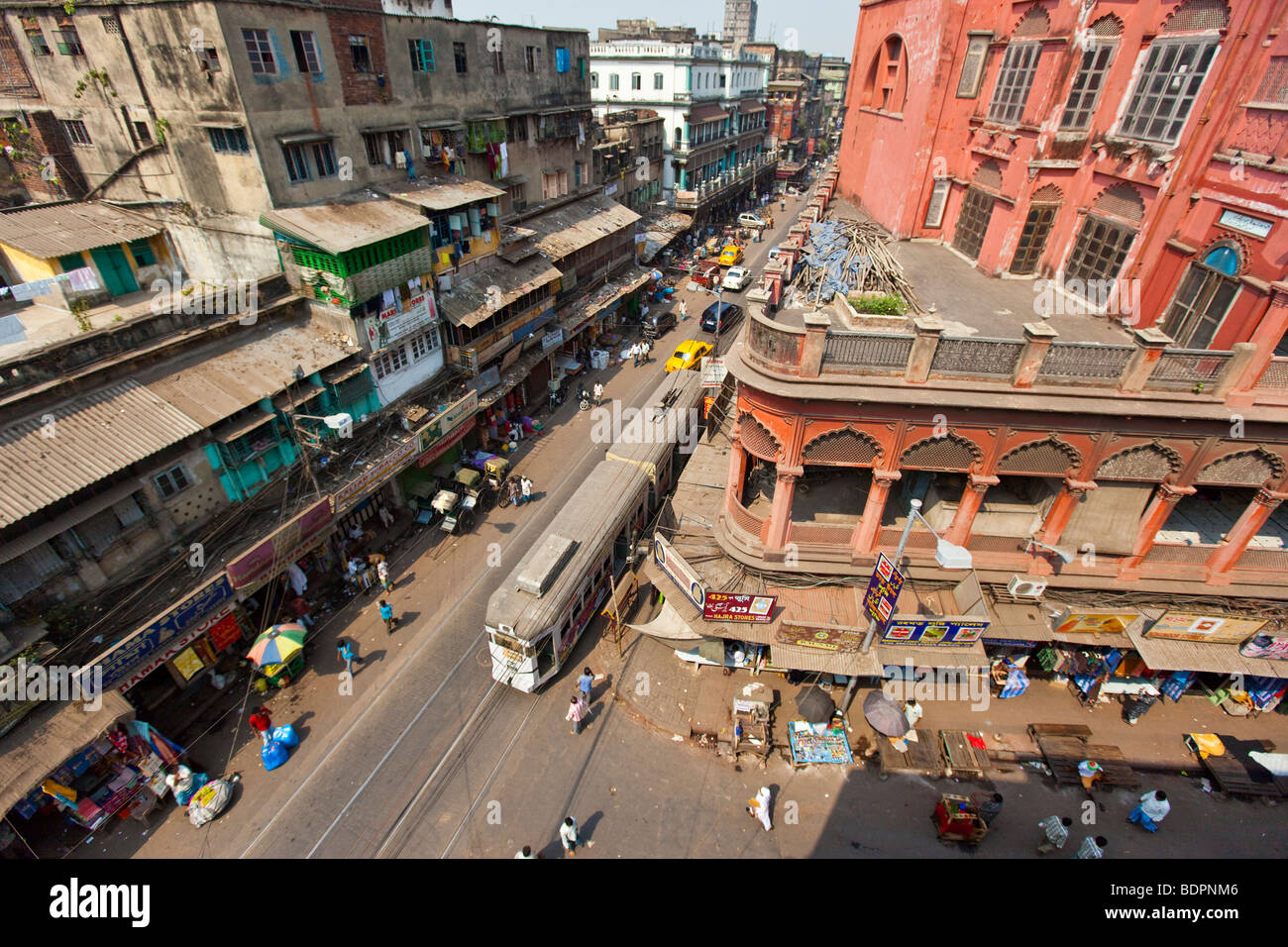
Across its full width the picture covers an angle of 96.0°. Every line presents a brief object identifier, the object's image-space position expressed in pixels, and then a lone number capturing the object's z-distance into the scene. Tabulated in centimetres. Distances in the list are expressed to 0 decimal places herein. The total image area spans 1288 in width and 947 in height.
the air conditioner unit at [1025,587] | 1655
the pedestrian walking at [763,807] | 1586
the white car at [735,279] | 5231
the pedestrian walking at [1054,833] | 1541
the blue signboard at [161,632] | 1476
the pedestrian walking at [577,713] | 1812
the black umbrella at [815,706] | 1812
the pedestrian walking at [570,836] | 1527
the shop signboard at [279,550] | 1752
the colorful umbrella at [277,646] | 1814
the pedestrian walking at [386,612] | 2102
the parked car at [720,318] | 4462
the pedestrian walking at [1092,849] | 1485
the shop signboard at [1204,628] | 1633
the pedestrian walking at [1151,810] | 1578
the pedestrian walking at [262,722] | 1764
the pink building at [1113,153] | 1278
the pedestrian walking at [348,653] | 1995
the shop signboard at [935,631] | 1573
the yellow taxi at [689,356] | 3775
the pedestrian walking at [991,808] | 1600
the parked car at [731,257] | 5797
